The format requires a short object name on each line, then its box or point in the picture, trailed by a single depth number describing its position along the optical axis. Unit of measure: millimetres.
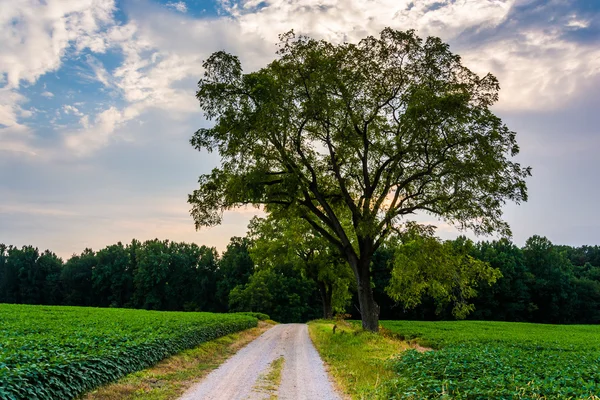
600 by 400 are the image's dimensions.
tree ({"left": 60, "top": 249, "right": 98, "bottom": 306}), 83312
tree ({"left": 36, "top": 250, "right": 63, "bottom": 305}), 83375
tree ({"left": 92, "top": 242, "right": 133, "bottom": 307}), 84000
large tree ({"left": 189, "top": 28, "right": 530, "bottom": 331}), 19312
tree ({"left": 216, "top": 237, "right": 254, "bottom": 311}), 82375
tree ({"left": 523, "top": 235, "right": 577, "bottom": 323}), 74125
